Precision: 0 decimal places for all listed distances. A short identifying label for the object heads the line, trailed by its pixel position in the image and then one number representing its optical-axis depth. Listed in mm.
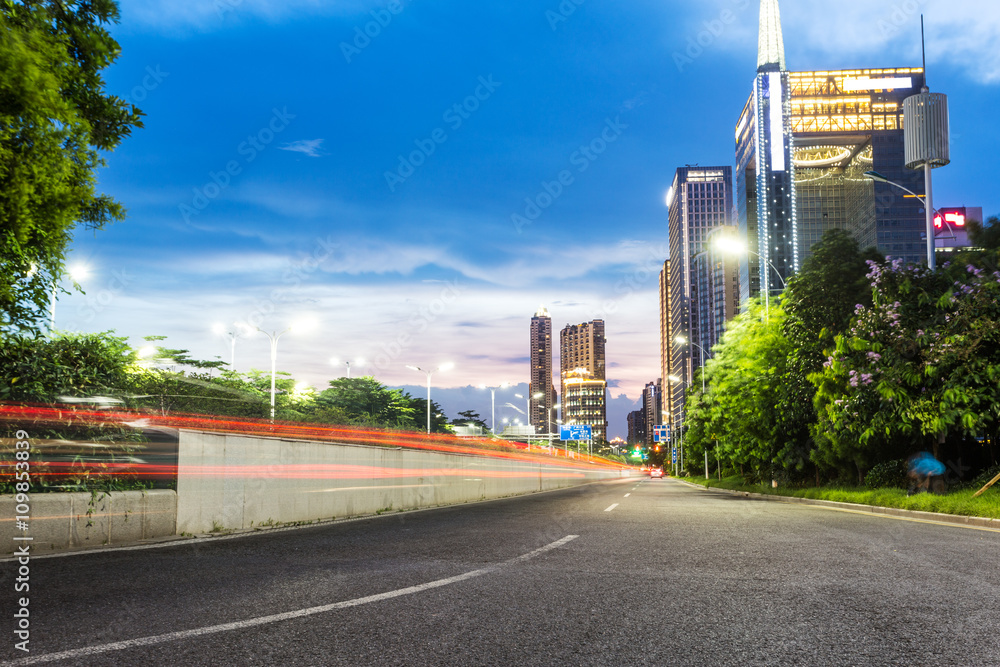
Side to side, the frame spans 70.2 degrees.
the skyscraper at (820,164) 157250
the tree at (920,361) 16391
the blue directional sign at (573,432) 84000
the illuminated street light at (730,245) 28797
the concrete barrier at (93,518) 8148
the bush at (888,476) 22984
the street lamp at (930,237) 20125
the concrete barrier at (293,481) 10630
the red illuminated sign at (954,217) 109575
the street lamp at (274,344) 46812
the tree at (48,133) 8328
